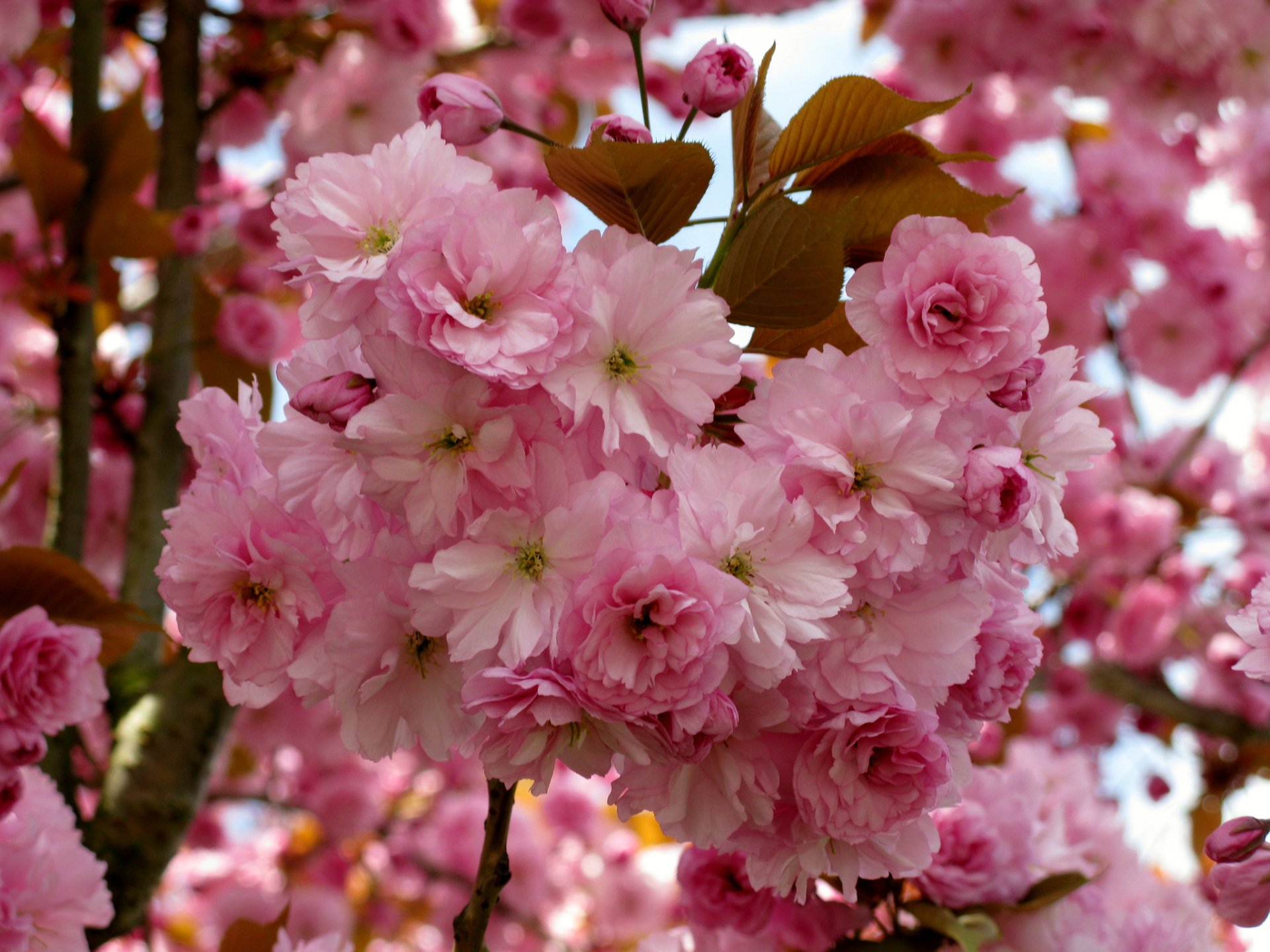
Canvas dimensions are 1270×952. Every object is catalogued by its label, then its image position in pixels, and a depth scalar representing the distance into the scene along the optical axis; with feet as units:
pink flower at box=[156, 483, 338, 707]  2.65
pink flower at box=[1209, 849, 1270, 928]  2.64
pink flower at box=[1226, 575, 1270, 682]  2.64
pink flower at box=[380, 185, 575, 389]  2.55
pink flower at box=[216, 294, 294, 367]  4.66
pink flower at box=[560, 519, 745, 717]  2.53
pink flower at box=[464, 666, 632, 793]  2.54
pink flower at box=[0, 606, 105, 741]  3.02
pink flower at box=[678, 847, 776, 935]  3.05
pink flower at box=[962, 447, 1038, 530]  2.58
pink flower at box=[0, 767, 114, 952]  2.95
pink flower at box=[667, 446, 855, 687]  2.56
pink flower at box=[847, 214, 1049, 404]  2.62
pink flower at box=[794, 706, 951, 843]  2.61
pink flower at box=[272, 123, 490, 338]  2.62
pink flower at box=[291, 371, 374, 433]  2.58
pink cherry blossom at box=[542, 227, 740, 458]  2.60
